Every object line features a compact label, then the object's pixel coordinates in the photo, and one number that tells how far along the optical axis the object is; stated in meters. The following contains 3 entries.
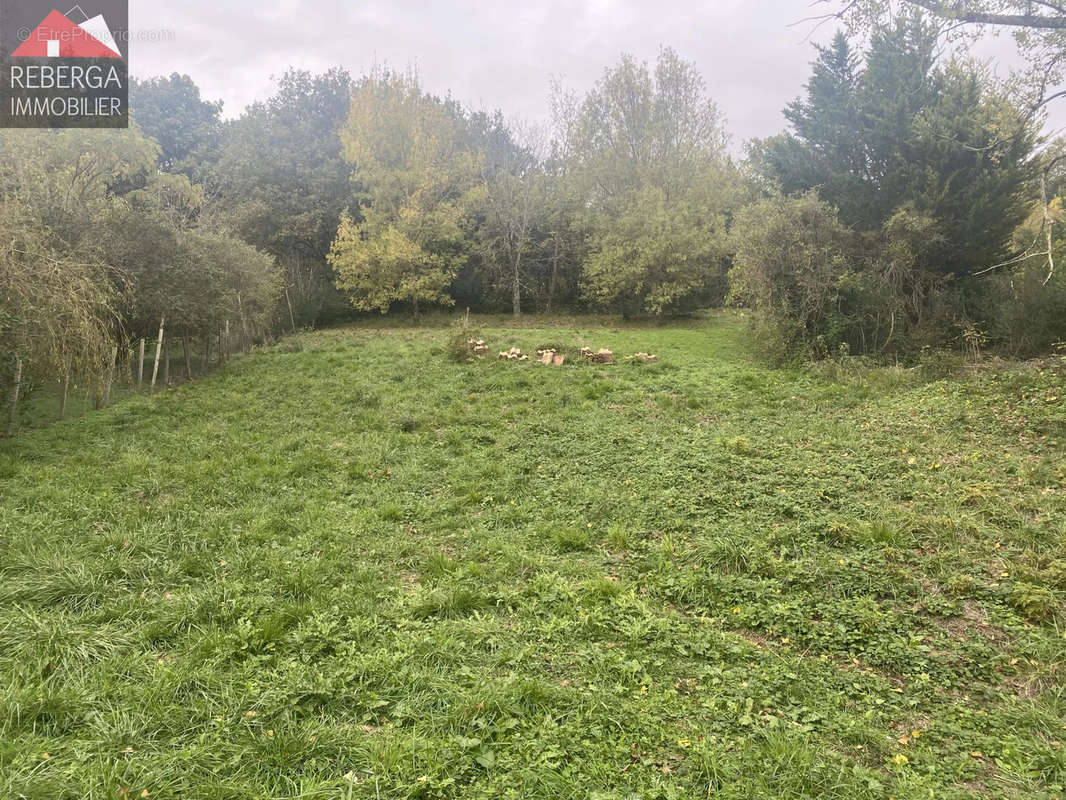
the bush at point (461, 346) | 13.80
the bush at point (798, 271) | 13.30
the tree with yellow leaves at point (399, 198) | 22.59
